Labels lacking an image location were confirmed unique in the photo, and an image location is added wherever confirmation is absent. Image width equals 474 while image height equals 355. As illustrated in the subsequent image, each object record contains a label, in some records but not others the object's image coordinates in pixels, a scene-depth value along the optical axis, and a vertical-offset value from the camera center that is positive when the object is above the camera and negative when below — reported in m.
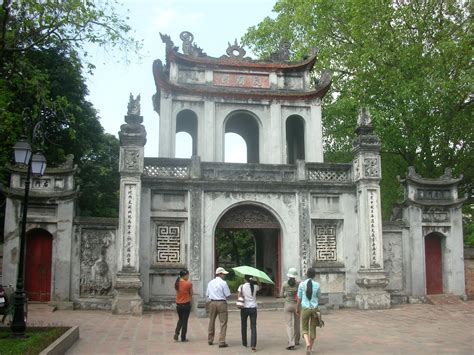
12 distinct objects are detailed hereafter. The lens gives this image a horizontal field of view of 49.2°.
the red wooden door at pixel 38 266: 15.60 -0.70
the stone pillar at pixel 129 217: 14.67 +0.73
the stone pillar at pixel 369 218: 15.93 +0.73
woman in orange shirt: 10.17 -1.15
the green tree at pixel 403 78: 20.39 +6.72
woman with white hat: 9.43 -1.22
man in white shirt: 9.70 -1.11
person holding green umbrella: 9.61 -1.12
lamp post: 9.29 +0.74
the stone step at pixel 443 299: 16.86 -1.89
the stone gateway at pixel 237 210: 15.59 +0.99
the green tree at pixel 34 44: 11.96 +4.97
